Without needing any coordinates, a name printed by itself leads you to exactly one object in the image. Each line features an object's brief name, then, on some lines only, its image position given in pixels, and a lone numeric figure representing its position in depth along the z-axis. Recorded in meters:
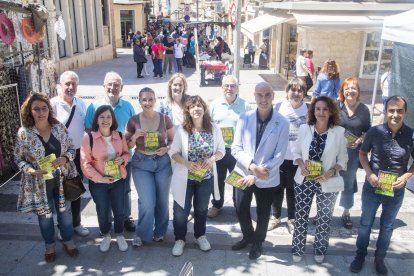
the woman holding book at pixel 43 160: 3.77
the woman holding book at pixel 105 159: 3.93
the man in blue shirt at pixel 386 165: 3.59
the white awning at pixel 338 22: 11.48
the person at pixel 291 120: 4.34
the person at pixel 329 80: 6.62
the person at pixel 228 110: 4.62
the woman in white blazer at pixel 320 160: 3.75
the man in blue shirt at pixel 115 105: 4.34
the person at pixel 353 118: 4.29
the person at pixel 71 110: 4.43
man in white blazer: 3.87
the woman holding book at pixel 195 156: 3.95
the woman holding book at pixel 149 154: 4.06
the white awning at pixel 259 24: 14.24
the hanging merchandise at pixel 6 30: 5.88
